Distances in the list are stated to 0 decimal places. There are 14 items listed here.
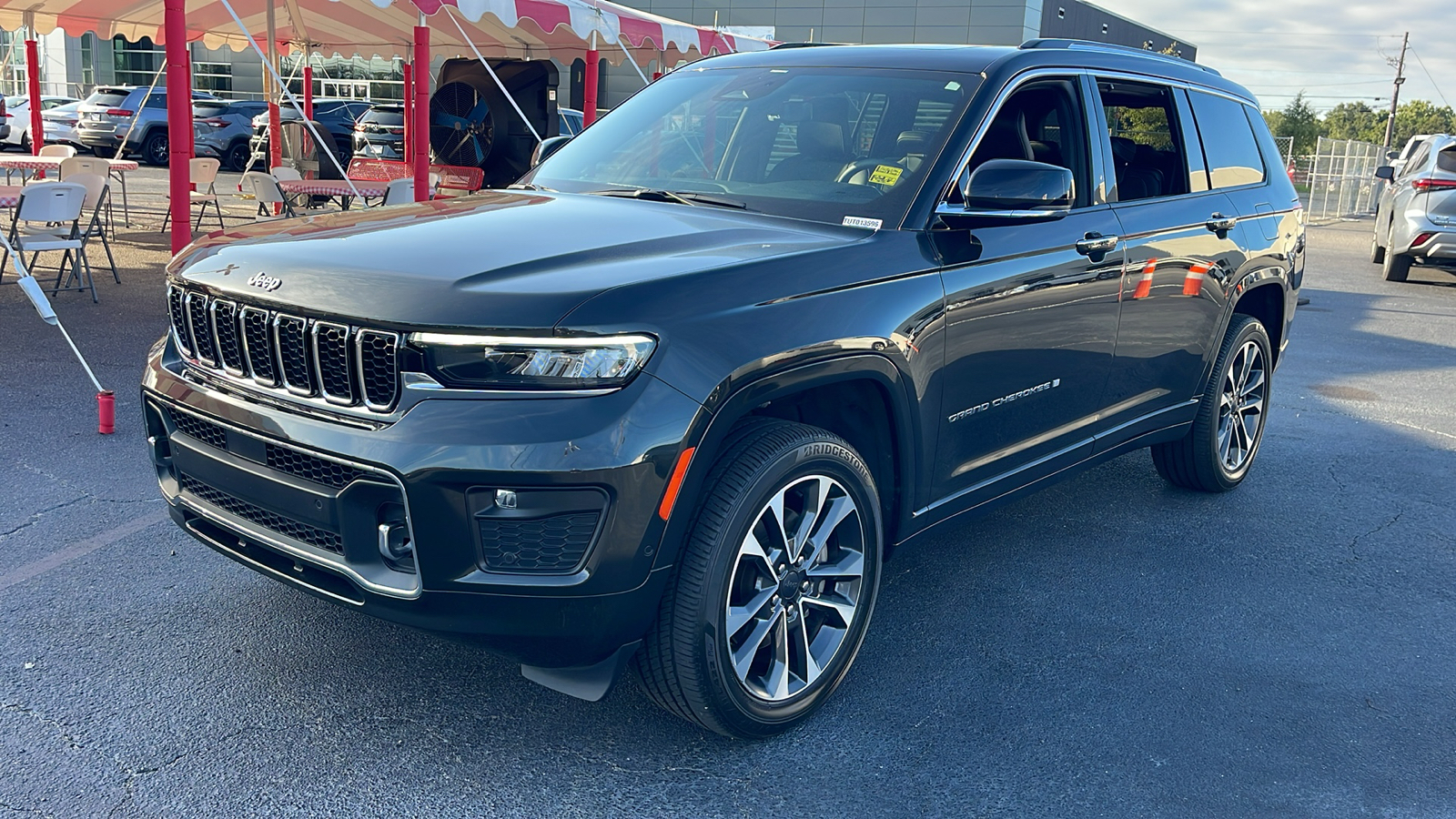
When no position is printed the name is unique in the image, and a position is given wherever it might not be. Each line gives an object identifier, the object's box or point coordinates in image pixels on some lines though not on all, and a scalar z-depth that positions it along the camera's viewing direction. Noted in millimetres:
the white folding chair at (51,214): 8539
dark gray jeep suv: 2557
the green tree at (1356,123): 106688
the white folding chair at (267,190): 12750
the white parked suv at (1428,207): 13695
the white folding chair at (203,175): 13461
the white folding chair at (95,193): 9969
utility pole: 57231
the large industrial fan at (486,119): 15188
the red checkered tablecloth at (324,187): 12852
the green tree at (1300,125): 67500
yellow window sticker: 3592
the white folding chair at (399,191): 10969
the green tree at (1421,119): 106000
